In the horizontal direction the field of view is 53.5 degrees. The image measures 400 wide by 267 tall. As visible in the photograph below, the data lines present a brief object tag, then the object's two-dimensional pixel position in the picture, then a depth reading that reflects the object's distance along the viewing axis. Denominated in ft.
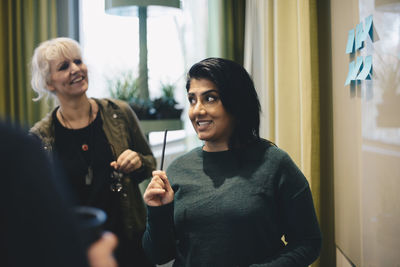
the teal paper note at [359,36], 4.23
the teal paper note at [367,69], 4.04
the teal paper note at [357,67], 4.34
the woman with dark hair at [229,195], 3.51
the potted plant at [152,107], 8.74
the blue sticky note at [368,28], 3.91
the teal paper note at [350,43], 4.59
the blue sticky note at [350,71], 4.65
